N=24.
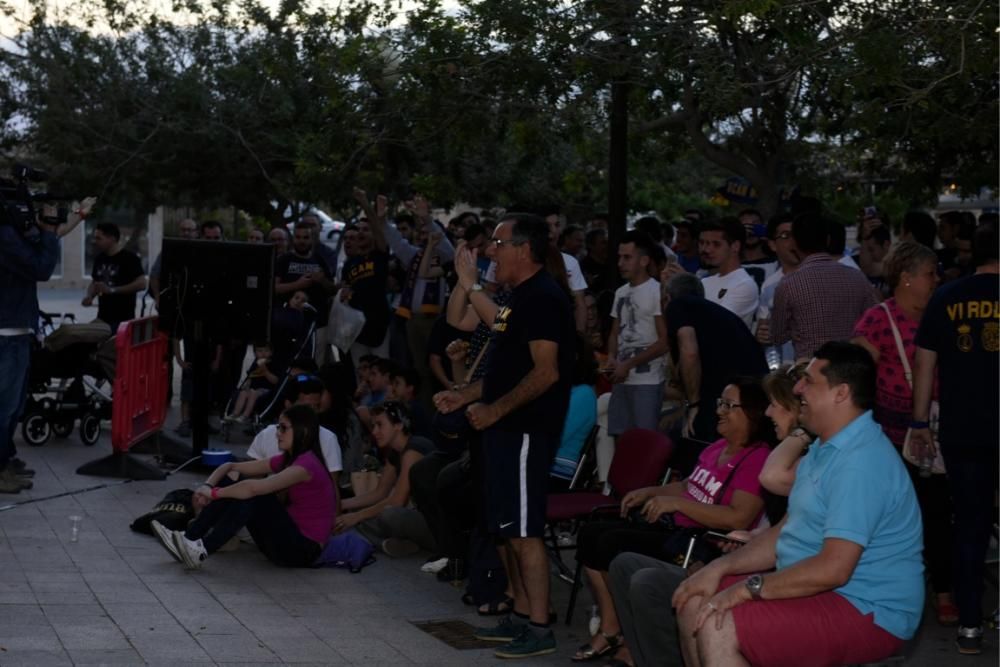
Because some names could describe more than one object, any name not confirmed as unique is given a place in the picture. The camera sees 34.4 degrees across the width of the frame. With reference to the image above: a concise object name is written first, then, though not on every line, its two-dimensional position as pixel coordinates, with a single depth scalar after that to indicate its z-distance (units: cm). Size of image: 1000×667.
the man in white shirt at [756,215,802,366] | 912
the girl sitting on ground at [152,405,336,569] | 898
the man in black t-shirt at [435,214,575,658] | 725
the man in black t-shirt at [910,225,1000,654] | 709
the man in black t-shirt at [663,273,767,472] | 844
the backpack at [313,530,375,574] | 921
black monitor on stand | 1296
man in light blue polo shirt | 497
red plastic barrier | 1228
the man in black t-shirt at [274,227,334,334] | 1553
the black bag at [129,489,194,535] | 960
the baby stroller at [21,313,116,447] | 1365
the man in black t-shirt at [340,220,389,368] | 1489
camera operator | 1098
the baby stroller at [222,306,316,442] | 1463
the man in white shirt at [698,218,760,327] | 982
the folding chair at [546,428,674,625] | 805
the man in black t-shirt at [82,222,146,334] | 1485
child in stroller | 1455
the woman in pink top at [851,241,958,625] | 766
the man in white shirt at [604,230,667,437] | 991
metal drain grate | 748
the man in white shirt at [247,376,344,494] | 965
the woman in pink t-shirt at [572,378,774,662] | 671
